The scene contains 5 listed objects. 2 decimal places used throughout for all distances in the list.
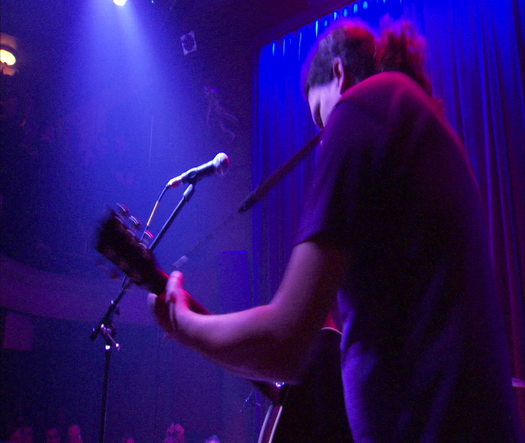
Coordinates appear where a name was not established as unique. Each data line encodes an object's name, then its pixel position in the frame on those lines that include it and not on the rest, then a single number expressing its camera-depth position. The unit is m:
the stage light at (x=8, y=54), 5.52
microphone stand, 2.77
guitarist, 0.77
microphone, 2.72
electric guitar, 1.36
